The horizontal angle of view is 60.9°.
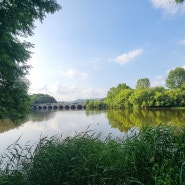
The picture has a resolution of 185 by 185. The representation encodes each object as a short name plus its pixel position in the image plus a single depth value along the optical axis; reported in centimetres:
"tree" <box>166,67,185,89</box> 5387
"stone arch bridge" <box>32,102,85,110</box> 8515
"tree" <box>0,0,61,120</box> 443
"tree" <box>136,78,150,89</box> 6243
